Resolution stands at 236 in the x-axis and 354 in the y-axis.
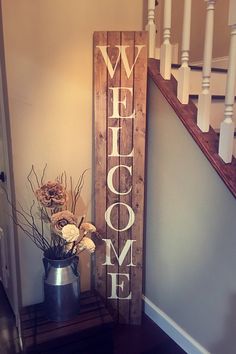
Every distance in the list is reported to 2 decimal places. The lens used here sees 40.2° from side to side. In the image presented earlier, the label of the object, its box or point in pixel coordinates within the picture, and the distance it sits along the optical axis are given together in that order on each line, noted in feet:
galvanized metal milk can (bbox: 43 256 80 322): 5.84
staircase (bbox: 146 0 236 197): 4.65
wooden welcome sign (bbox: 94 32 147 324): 5.98
